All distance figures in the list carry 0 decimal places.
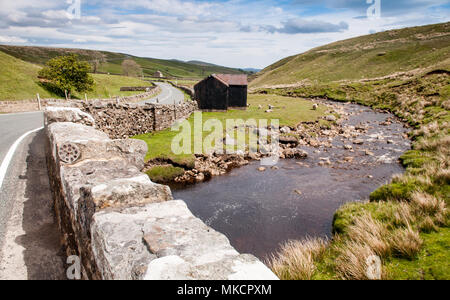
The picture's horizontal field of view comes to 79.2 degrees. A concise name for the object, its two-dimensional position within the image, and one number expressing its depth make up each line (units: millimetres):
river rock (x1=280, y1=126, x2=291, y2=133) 26859
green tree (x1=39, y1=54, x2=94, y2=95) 43156
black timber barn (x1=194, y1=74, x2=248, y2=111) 36812
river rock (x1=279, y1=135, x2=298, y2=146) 24331
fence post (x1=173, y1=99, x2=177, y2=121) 25500
